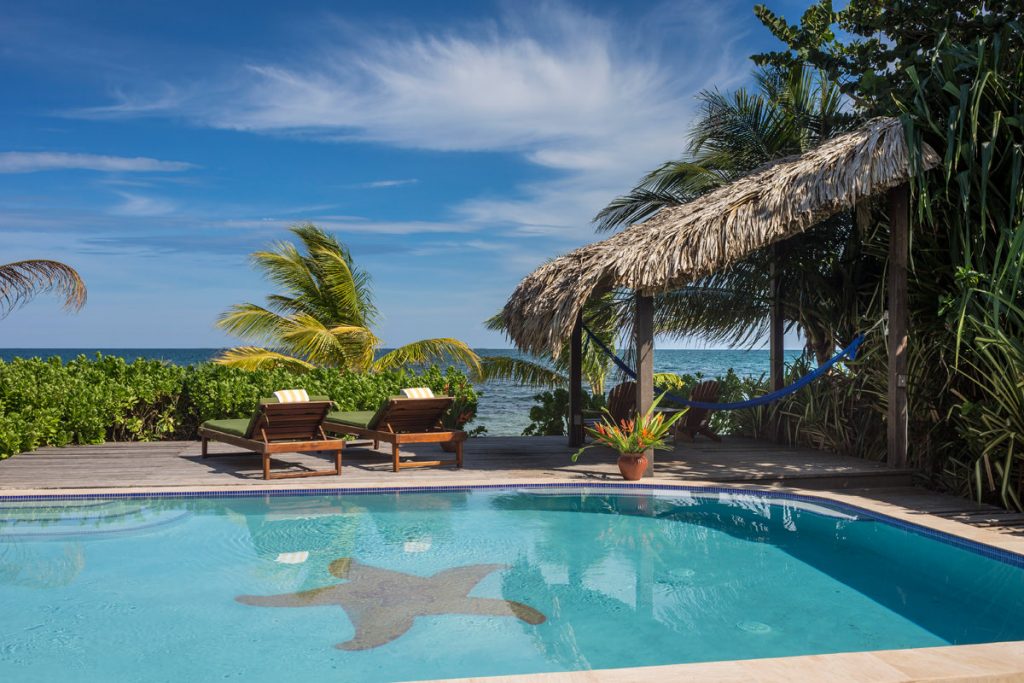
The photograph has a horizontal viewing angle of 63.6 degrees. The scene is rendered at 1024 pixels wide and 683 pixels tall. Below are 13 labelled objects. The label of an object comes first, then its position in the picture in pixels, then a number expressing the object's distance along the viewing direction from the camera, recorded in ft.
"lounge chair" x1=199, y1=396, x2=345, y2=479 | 24.53
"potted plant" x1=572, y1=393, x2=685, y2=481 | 24.11
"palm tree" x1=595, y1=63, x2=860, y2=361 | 30.48
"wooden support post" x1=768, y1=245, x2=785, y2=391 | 31.37
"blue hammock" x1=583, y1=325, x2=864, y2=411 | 24.47
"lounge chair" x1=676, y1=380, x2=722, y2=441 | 32.55
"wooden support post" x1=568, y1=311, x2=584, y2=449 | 31.37
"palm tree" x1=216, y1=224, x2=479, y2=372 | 40.16
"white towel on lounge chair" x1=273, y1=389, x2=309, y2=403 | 25.99
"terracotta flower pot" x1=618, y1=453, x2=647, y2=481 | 24.08
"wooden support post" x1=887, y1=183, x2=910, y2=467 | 23.06
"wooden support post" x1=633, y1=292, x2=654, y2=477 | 24.58
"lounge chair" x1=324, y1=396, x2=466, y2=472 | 26.53
